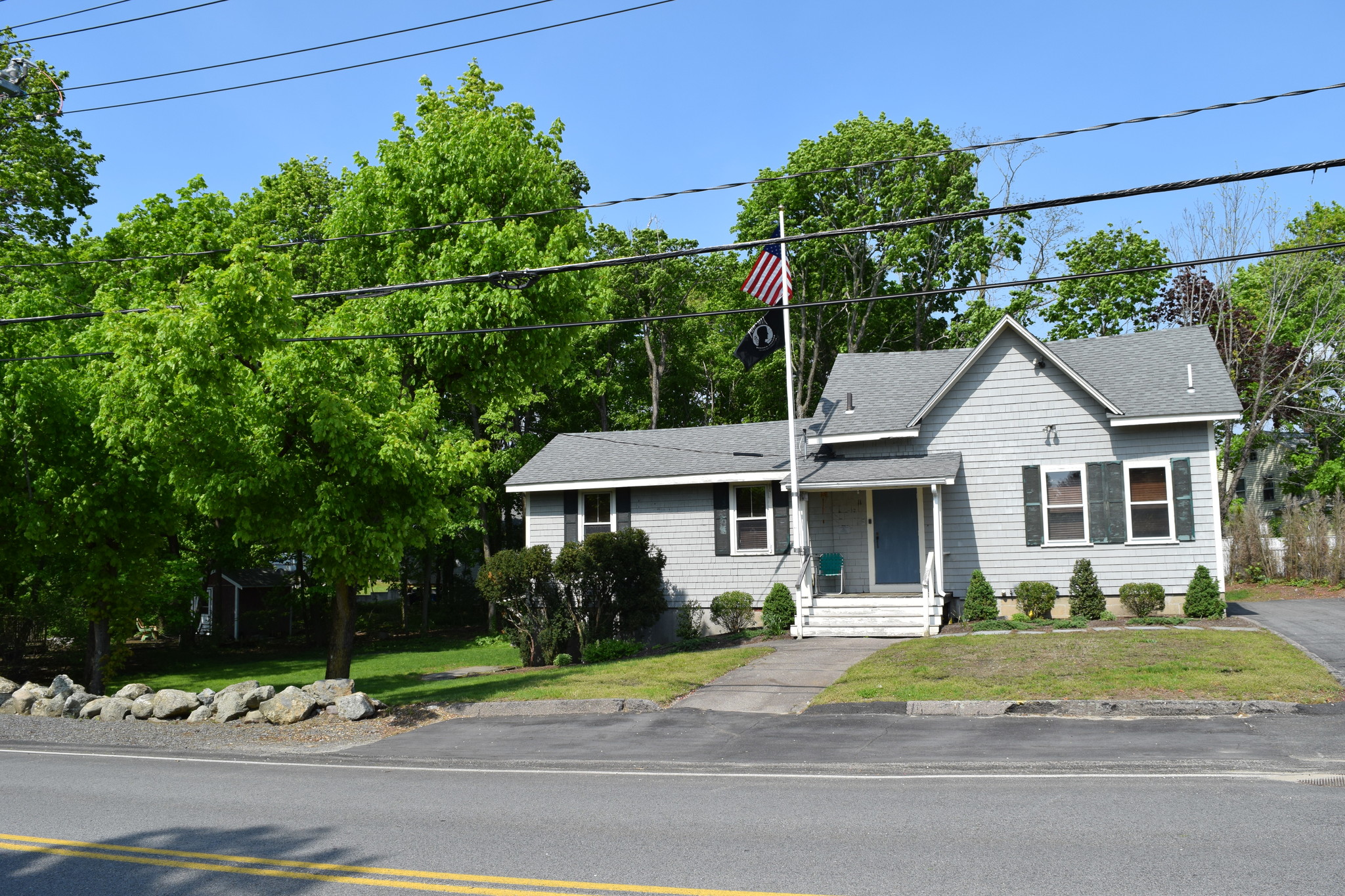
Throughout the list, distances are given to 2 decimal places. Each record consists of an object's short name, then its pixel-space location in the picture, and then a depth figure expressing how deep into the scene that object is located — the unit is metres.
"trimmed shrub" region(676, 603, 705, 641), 21.84
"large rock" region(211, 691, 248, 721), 13.21
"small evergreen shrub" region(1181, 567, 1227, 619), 18.55
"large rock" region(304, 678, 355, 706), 13.52
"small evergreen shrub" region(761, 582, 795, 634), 20.62
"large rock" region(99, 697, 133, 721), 13.61
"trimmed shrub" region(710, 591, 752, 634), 21.52
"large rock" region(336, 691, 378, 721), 13.08
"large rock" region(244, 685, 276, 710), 13.45
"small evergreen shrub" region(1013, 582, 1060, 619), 19.59
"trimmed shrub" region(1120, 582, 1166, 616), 19.00
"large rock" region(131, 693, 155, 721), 13.57
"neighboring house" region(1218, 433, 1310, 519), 48.09
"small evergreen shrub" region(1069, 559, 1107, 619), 19.31
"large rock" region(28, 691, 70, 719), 14.09
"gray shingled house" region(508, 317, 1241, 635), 19.47
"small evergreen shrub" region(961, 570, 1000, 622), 19.78
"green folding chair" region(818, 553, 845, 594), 21.47
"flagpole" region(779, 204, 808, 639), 19.94
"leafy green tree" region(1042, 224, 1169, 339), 36.56
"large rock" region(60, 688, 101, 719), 14.09
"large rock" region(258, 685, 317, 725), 13.00
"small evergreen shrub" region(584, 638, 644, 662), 19.44
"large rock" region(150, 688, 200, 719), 13.46
